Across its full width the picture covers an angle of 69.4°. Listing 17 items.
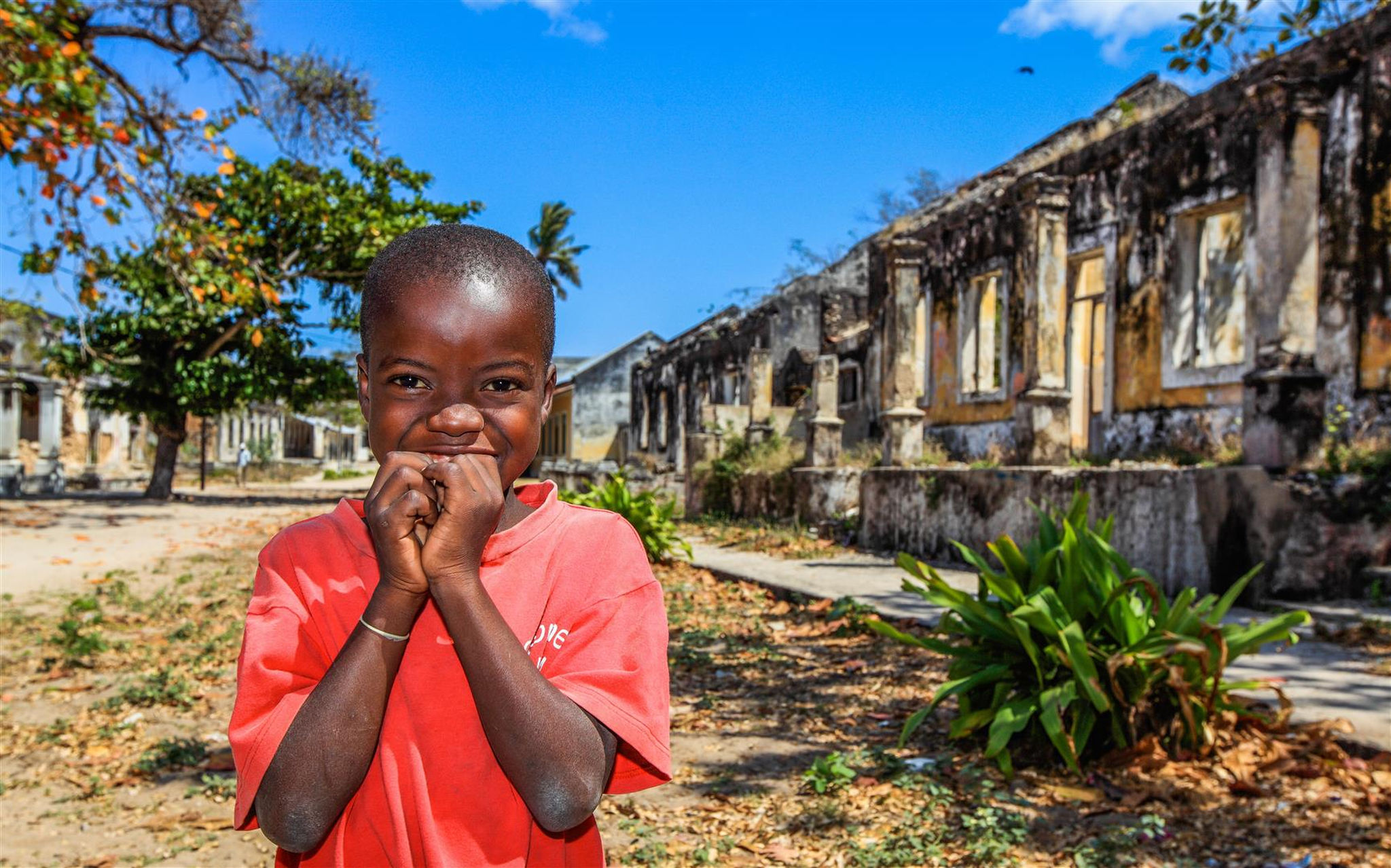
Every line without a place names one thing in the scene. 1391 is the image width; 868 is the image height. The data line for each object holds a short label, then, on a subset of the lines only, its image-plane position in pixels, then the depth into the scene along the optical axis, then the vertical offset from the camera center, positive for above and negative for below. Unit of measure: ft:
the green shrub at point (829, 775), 11.63 -3.73
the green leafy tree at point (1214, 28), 22.40 +9.93
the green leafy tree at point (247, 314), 60.03 +8.32
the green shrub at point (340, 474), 145.48 -4.00
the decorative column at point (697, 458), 52.47 -0.22
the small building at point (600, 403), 122.42 +5.97
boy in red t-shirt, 4.10 -0.80
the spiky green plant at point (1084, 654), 11.90 -2.38
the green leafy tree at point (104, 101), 23.89 +9.58
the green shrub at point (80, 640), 18.39 -3.76
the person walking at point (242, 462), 103.96 -1.72
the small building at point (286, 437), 159.53 +1.77
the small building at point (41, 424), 81.30 +1.97
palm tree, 153.89 +32.49
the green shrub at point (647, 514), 32.96 -2.05
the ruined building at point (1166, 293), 23.89 +6.47
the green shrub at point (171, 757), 12.54 -4.00
